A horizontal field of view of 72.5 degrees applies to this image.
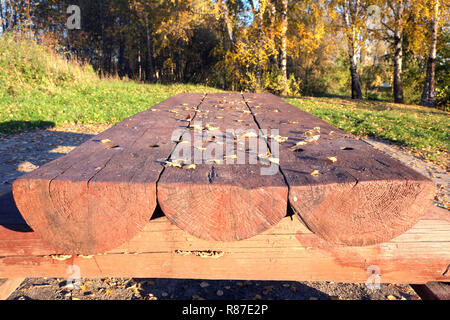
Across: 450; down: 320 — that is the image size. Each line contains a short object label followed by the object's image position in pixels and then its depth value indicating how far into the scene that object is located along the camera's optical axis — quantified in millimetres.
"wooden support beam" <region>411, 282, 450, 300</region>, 1313
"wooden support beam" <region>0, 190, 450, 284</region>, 1246
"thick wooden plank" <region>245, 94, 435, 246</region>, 1008
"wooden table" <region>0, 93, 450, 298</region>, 1017
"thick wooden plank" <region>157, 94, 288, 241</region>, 999
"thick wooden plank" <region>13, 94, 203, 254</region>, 1026
